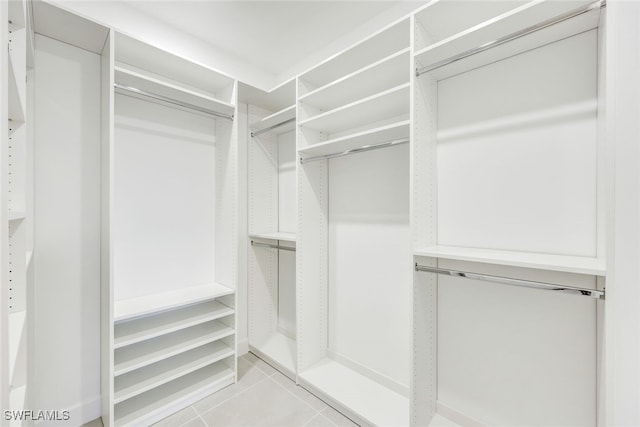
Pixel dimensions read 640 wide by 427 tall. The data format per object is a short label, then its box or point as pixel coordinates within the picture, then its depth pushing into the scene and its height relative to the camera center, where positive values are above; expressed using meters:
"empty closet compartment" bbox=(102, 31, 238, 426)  1.77 -0.14
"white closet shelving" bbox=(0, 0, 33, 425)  1.02 +0.03
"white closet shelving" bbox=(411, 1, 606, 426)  1.28 +0.01
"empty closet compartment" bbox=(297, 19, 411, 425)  1.84 -0.17
